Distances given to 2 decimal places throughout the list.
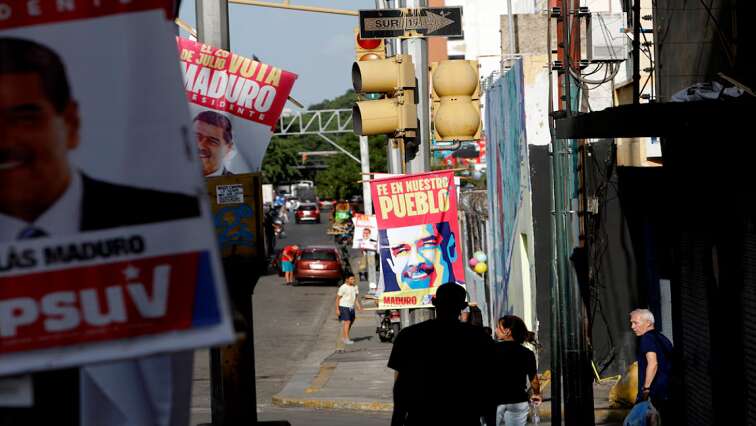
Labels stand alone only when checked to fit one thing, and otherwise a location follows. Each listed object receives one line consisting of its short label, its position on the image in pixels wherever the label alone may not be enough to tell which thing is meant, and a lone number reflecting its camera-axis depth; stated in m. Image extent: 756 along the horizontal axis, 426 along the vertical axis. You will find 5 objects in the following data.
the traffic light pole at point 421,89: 15.15
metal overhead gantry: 115.00
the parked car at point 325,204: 139.55
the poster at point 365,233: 38.15
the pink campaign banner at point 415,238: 15.55
